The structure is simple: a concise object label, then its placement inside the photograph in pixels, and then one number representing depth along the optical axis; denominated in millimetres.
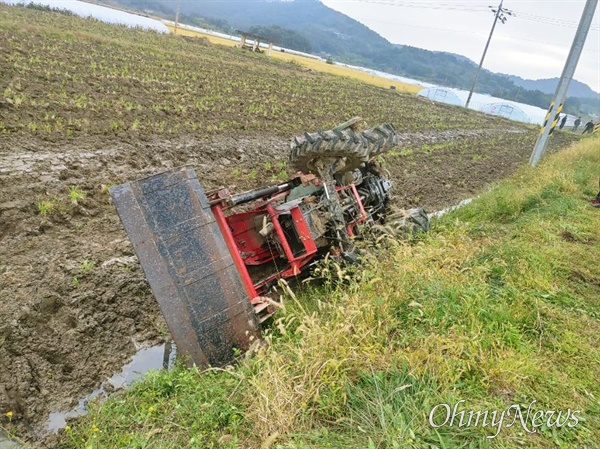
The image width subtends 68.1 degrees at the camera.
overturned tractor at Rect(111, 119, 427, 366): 3211
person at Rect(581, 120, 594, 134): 31756
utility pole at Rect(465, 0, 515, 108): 43044
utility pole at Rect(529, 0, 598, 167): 10688
